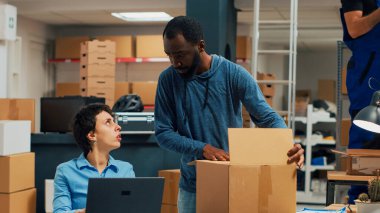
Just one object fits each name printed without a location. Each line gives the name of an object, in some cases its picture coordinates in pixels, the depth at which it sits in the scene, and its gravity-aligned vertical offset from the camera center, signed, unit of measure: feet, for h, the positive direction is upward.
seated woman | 9.53 -0.99
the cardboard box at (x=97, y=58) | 29.45 +1.50
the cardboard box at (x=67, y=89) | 34.17 +0.16
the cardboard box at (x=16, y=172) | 16.66 -2.01
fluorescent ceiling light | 31.72 +3.69
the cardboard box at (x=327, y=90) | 43.93 +0.49
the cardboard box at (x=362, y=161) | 11.21 -1.07
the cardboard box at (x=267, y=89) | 25.03 +0.27
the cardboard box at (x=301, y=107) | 33.73 -0.50
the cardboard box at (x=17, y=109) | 19.42 -0.51
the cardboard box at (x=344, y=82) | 16.01 +0.37
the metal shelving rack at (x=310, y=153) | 30.25 -2.49
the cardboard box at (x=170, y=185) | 17.63 -2.35
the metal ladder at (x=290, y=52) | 22.84 +1.51
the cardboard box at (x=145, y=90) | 32.99 +0.18
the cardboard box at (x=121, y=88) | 33.09 +0.25
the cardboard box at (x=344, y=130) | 15.98 -0.75
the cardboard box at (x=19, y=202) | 16.57 -2.73
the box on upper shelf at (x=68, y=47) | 34.47 +2.27
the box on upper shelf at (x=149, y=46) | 33.45 +2.33
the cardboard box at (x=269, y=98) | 26.05 -0.07
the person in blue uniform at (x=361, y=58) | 9.87 +0.61
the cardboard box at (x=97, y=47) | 29.37 +1.98
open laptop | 7.82 -1.16
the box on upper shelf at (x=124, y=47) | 33.78 +2.28
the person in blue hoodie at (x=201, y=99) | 8.38 -0.05
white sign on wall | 26.58 +2.70
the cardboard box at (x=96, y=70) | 29.51 +0.99
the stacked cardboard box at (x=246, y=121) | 23.34 -0.85
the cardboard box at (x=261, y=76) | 24.98 +0.73
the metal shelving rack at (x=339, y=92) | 15.98 +0.13
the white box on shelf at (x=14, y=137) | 16.83 -1.15
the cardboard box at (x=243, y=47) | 32.09 +2.28
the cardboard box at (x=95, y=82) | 29.58 +0.46
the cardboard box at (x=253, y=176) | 7.23 -0.85
